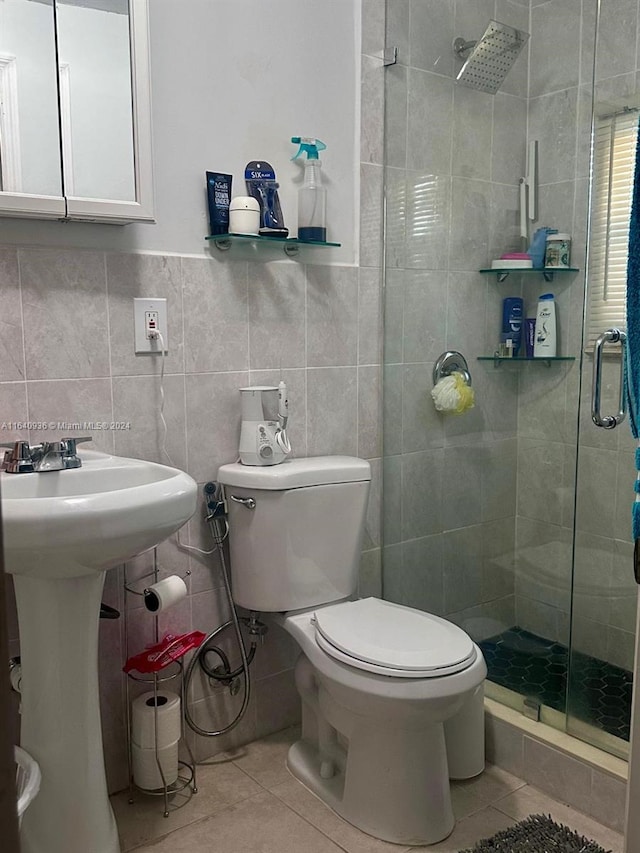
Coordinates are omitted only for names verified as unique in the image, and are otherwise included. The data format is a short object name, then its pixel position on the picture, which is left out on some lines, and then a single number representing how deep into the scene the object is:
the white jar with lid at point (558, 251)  2.20
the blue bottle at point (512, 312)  2.31
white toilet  1.69
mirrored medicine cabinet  1.59
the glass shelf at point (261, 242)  1.94
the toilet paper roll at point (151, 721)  1.85
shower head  2.22
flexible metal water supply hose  2.02
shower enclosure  2.00
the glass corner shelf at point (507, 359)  2.32
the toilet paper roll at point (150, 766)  1.86
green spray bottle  2.08
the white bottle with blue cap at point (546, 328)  2.27
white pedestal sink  1.39
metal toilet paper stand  1.89
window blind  1.94
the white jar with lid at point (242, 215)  1.94
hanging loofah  2.30
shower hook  2.33
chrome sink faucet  1.57
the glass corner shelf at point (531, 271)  2.22
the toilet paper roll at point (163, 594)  1.75
